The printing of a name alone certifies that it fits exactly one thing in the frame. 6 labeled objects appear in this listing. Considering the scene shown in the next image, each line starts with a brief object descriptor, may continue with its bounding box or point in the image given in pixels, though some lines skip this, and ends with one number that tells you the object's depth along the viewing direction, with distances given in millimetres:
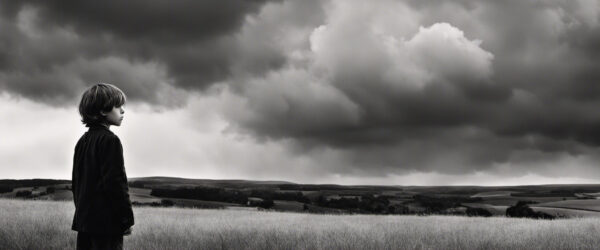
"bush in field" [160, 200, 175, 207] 40219
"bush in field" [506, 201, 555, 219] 41375
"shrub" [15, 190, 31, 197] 40219
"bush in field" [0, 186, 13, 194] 47081
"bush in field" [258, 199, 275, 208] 44956
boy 4086
